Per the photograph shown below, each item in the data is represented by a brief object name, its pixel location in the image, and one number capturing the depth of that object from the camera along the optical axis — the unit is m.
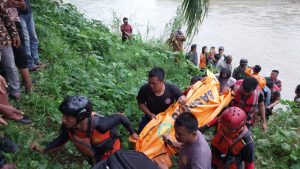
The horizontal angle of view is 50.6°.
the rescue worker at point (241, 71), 7.75
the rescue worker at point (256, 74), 6.45
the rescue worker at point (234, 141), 3.33
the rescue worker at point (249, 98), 4.40
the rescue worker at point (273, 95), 7.32
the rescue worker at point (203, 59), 11.30
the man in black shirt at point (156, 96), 4.04
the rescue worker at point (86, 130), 2.84
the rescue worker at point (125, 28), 11.90
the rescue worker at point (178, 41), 9.77
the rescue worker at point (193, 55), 10.78
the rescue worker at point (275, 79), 8.56
